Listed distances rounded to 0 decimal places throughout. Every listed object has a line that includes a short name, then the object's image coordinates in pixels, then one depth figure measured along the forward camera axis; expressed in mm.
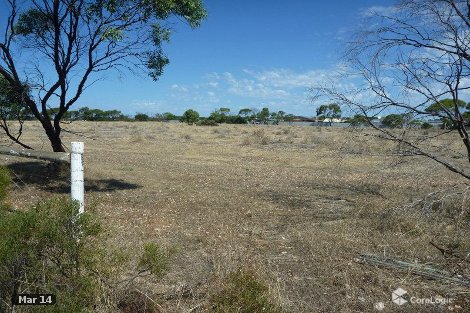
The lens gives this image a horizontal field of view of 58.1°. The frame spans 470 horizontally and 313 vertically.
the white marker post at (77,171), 4217
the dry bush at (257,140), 24531
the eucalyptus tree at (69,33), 9125
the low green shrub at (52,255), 3053
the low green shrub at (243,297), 3328
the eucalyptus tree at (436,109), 6180
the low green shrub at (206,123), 55803
